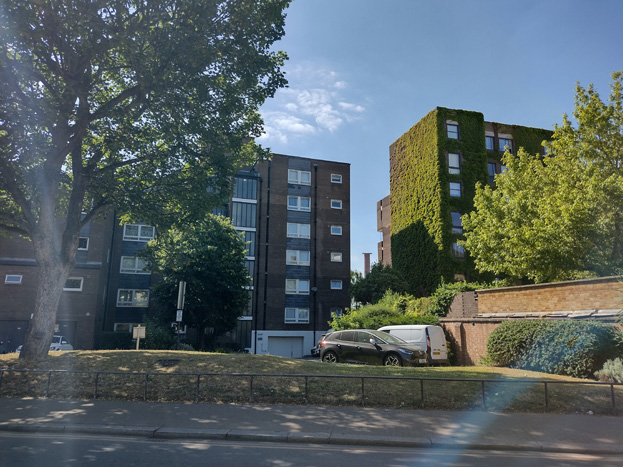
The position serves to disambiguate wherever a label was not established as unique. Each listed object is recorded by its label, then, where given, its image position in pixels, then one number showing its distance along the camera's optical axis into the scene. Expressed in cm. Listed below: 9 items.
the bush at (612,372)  1104
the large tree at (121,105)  1272
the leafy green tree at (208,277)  2947
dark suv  1538
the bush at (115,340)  3275
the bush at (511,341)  1438
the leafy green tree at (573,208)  1798
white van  1786
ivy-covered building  3641
